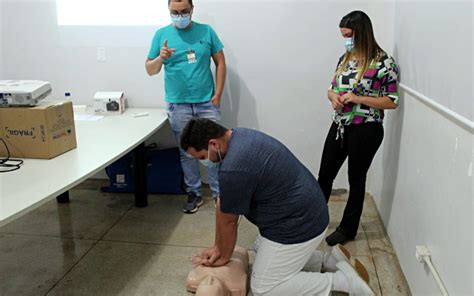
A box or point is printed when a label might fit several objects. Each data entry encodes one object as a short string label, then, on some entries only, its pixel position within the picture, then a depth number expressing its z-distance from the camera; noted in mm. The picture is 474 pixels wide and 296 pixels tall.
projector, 2045
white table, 1640
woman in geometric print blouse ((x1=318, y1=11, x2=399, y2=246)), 2307
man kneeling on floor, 1799
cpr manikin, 2012
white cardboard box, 3238
